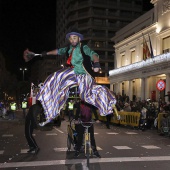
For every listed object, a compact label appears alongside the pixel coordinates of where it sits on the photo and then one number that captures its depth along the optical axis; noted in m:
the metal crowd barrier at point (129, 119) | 12.82
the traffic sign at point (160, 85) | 14.24
